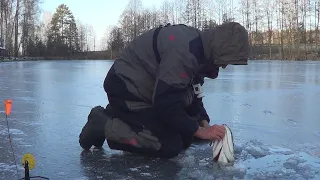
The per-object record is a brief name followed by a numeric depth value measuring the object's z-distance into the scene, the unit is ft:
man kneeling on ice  8.26
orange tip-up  8.28
